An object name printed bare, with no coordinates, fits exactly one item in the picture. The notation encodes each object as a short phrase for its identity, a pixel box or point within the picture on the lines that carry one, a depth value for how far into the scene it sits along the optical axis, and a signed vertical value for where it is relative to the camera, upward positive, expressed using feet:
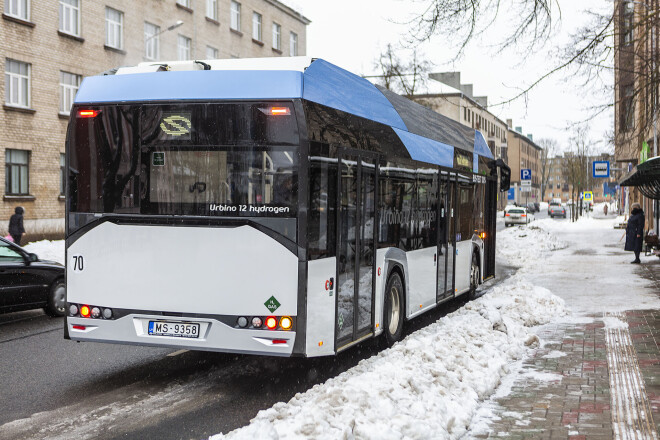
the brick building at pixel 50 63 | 90.27 +16.62
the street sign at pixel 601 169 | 128.47 +4.85
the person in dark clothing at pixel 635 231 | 71.97 -3.43
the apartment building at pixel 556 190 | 599.57 +5.13
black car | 33.94 -4.42
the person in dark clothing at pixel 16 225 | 66.80 -3.25
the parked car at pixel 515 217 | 198.18 -5.85
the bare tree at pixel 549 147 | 385.42 +25.65
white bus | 20.85 -0.49
